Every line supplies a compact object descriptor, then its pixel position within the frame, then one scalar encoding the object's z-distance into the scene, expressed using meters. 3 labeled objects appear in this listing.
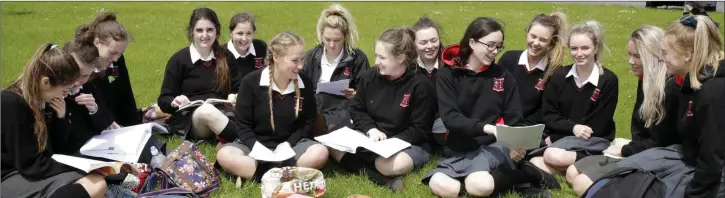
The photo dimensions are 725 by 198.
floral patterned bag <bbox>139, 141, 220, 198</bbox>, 4.67
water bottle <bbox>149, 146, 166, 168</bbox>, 4.88
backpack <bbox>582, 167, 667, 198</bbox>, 4.05
